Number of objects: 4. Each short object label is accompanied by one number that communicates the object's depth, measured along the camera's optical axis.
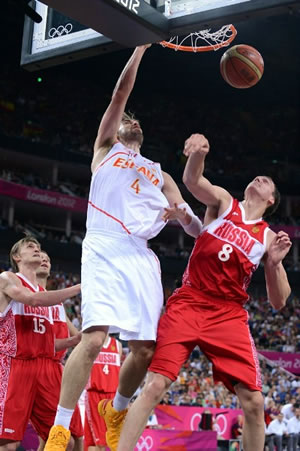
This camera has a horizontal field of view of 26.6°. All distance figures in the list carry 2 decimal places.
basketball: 5.64
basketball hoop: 5.78
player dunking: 4.35
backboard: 4.43
